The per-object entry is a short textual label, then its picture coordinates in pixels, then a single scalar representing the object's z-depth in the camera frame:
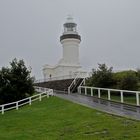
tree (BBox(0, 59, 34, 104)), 13.13
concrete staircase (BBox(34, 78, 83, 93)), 18.17
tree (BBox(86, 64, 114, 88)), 15.28
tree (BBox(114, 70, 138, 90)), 13.66
